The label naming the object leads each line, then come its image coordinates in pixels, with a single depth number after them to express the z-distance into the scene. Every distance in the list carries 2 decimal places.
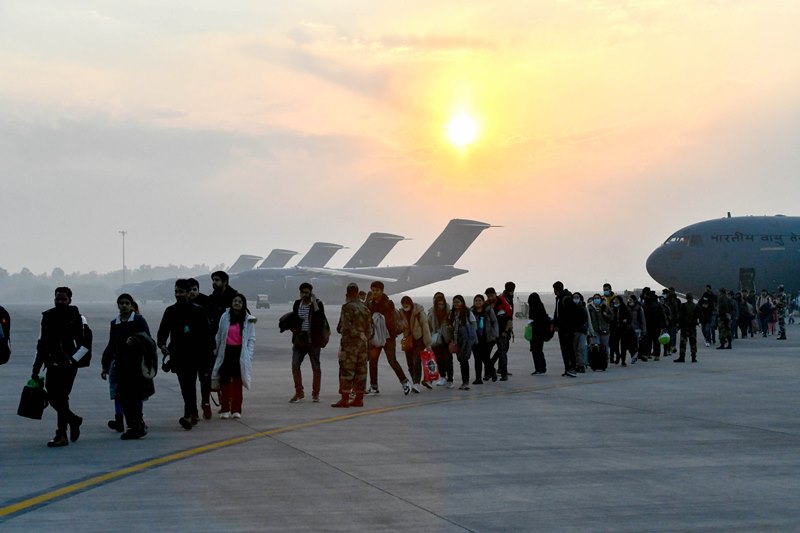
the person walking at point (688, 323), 26.41
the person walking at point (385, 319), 18.73
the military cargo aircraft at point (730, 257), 49.25
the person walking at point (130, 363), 12.83
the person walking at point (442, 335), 20.11
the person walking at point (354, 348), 16.69
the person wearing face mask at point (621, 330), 26.17
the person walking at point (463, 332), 20.02
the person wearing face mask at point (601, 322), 24.50
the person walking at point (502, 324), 21.69
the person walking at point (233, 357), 14.98
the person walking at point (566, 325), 23.00
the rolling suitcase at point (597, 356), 24.36
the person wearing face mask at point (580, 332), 23.25
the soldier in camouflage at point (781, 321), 35.41
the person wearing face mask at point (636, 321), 26.41
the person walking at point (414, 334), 19.19
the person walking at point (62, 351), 12.45
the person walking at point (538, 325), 22.92
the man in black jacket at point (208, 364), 14.48
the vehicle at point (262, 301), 100.88
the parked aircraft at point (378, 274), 95.25
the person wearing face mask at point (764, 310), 39.50
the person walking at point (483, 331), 20.78
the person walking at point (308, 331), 17.14
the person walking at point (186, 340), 14.01
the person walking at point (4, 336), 12.41
